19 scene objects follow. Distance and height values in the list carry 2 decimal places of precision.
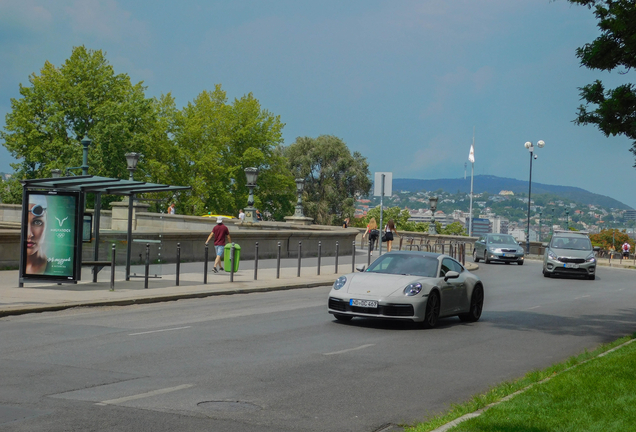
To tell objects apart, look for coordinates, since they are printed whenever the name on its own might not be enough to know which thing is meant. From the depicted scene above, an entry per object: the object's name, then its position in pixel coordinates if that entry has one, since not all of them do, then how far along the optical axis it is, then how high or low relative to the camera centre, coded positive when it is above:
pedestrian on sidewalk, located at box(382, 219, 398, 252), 38.62 -0.63
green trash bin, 23.11 -1.22
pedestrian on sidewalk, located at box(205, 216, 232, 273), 24.34 -0.77
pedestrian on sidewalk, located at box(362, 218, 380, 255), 41.89 -0.71
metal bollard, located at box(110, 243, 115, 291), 17.81 -1.55
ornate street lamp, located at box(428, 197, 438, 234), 59.41 +0.70
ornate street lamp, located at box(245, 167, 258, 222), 43.66 +1.26
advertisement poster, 17.41 -0.70
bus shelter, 17.39 -0.66
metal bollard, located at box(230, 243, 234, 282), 21.75 -1.36
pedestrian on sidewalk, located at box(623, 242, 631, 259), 65.38 -1.59
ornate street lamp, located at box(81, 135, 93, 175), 30.48 +2.08
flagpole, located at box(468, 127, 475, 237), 77.06 +6.12
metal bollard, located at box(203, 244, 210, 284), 20.58 -1.70
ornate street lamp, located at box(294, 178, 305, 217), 51.94 +1.28
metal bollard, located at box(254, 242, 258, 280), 22.85 -1.62
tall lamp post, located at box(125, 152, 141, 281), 20.02 -0.79
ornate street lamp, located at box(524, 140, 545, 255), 59.12 +5.69
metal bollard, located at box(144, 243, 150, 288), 18.48 -1.37
